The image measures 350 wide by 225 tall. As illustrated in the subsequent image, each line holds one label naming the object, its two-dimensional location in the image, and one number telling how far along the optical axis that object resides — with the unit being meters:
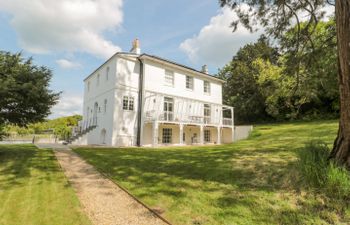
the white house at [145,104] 19.53
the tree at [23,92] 10.29
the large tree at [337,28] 5.14
